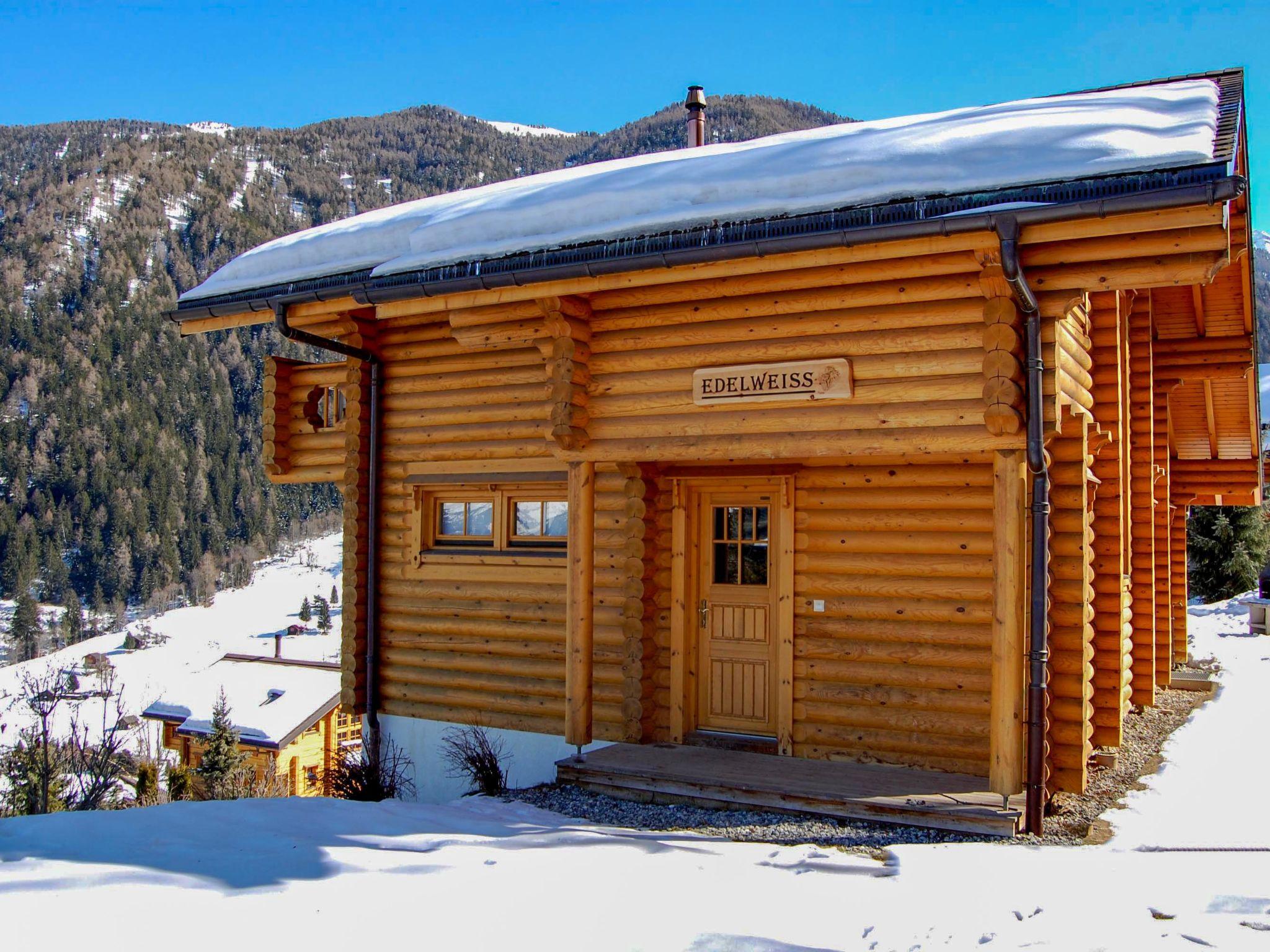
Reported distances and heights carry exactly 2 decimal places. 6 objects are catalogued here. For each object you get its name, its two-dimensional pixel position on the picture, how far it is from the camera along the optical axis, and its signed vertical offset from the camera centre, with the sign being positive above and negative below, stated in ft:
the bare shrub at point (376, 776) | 28.84 -7.79
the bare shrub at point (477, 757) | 28.07 -7.25
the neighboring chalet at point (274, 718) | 78.33 -15.87
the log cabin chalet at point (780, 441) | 21.50 +2.24
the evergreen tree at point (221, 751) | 68.03 -15.87
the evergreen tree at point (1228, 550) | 104.58 -2.58
